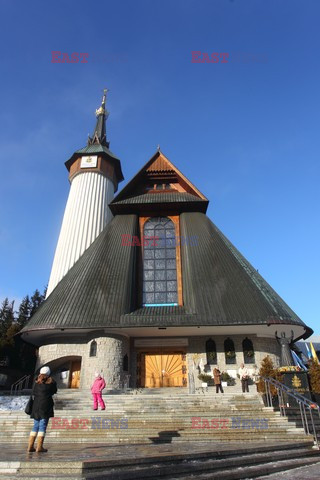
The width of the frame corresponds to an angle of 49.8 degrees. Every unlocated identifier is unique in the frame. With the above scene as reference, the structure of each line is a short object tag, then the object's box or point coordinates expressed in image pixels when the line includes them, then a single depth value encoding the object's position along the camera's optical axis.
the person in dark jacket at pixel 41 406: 5.34
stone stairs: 8.09
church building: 15.14
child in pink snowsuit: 9.18
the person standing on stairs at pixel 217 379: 13.44
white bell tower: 23.03
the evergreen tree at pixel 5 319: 21.20
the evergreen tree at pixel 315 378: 11.45
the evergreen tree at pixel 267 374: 11.80
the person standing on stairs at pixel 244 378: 13.65
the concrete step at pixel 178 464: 4.08
